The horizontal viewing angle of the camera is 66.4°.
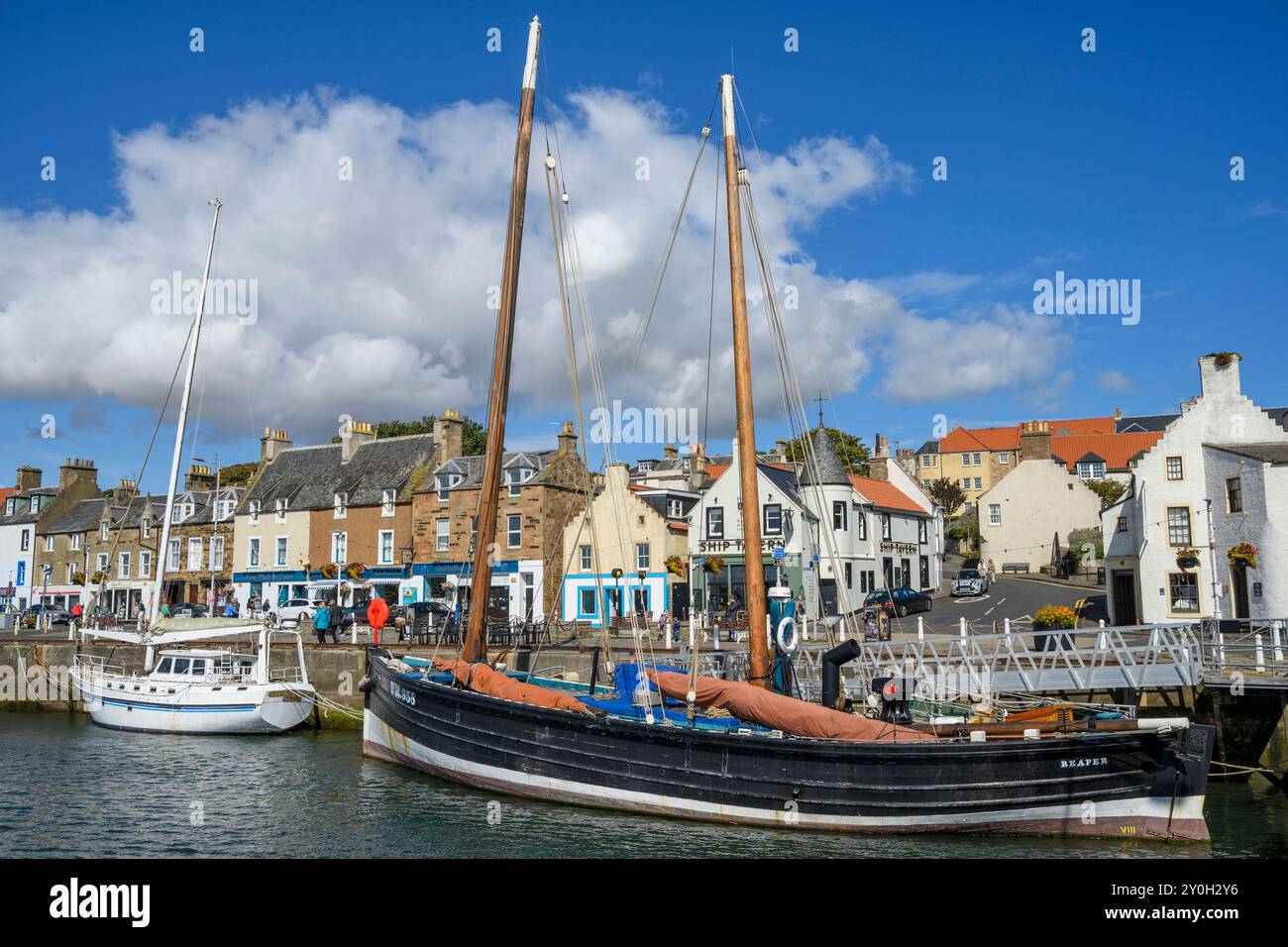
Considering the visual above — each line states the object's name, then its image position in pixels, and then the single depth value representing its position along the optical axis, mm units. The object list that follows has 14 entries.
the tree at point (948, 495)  95750
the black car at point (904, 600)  46500
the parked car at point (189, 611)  50062
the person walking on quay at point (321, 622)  37125
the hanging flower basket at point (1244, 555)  34062
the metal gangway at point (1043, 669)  23500
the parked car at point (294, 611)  45719
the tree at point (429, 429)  85688
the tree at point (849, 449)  89900
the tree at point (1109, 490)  72562
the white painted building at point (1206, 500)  37688
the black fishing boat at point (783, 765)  16906
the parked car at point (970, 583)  56281
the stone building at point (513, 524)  52812
